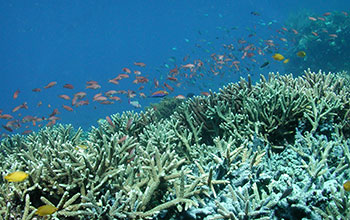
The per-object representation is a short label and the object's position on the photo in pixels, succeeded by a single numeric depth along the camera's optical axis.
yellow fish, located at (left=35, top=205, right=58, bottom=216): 1.93
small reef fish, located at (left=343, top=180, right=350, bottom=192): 1.97
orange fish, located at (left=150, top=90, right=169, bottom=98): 8.13
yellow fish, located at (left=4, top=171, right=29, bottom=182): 2.18
